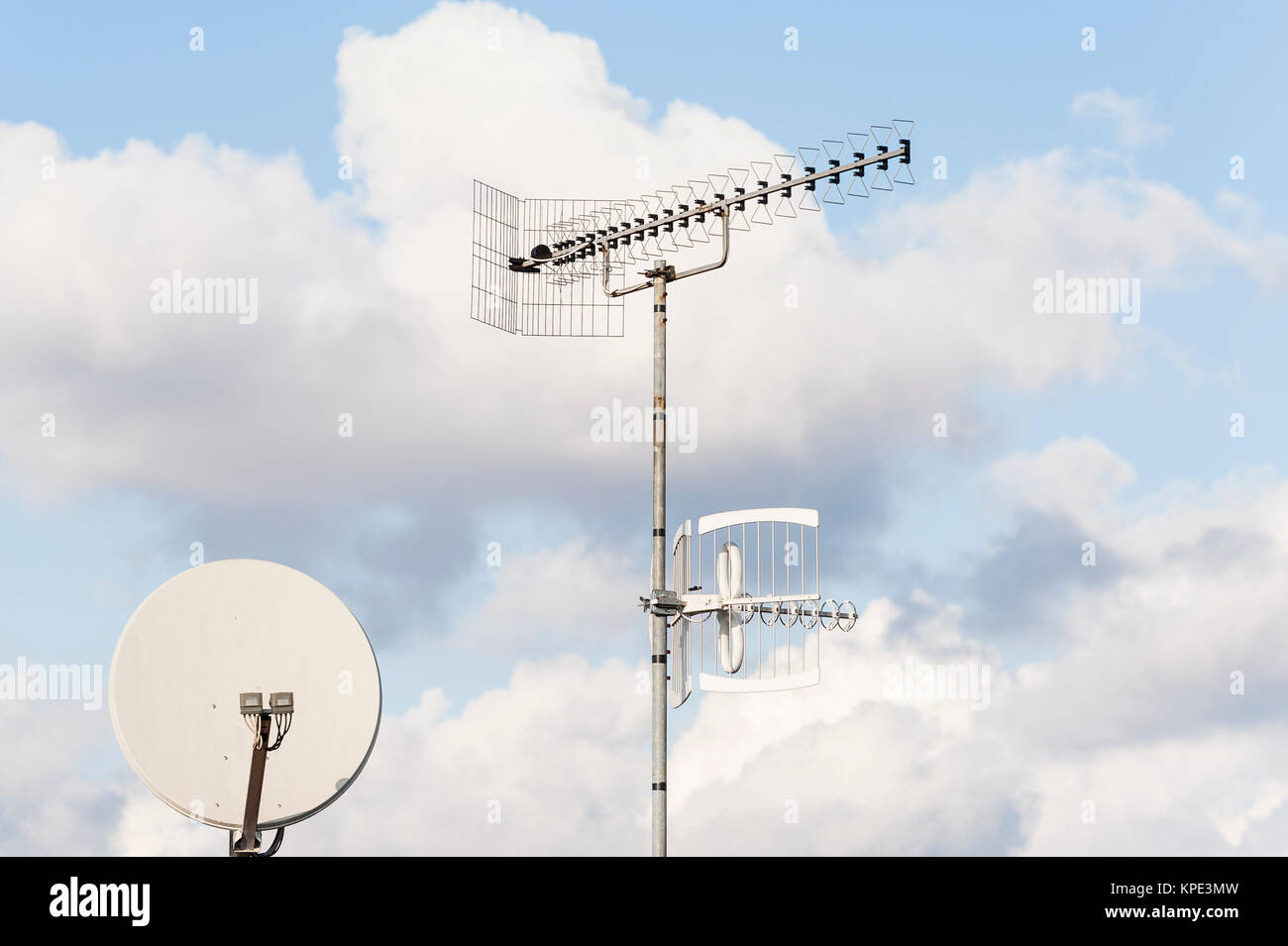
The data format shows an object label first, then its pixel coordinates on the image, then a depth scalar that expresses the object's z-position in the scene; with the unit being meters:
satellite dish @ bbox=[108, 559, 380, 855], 13.89
